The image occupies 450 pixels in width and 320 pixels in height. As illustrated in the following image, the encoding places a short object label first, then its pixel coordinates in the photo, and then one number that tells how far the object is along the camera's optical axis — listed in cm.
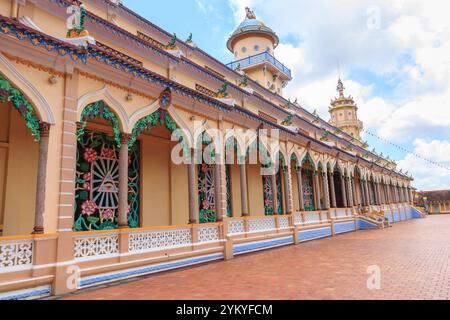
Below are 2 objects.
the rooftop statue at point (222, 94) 1109
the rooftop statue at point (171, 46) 1102
